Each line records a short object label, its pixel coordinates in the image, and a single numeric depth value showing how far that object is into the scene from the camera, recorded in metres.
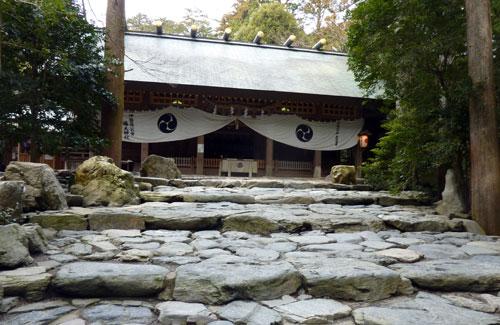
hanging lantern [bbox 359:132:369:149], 14.28
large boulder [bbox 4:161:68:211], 4.09
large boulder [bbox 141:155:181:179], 8.48
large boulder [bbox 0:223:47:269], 2.43
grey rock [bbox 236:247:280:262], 2.91
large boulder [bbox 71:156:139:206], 4.86
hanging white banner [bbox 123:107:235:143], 13.43
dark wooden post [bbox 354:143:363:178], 14.79
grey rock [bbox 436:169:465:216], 5.61
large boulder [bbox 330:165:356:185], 9.58
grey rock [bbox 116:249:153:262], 2.78
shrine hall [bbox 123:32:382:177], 13.25
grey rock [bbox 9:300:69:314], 2.03
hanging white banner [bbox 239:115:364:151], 14.46
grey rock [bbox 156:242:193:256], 2.98
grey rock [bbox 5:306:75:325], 1.90
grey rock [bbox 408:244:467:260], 3.20
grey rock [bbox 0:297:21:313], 2.00
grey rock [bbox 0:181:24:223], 3.23
